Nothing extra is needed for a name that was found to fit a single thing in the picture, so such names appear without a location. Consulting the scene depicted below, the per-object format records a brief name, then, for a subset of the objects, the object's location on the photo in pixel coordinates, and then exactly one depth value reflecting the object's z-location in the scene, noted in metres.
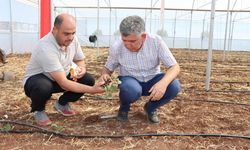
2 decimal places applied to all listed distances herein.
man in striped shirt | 2.41
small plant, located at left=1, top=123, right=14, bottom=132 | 2.54
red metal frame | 3.65
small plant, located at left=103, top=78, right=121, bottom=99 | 2.46
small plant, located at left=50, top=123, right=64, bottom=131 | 2.60
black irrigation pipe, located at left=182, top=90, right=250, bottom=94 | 4.16
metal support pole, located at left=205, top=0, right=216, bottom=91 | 3.97
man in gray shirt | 2.45
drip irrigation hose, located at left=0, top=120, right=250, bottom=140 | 2.43
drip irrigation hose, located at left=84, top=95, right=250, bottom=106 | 3.53
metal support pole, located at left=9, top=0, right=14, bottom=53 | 9.54
